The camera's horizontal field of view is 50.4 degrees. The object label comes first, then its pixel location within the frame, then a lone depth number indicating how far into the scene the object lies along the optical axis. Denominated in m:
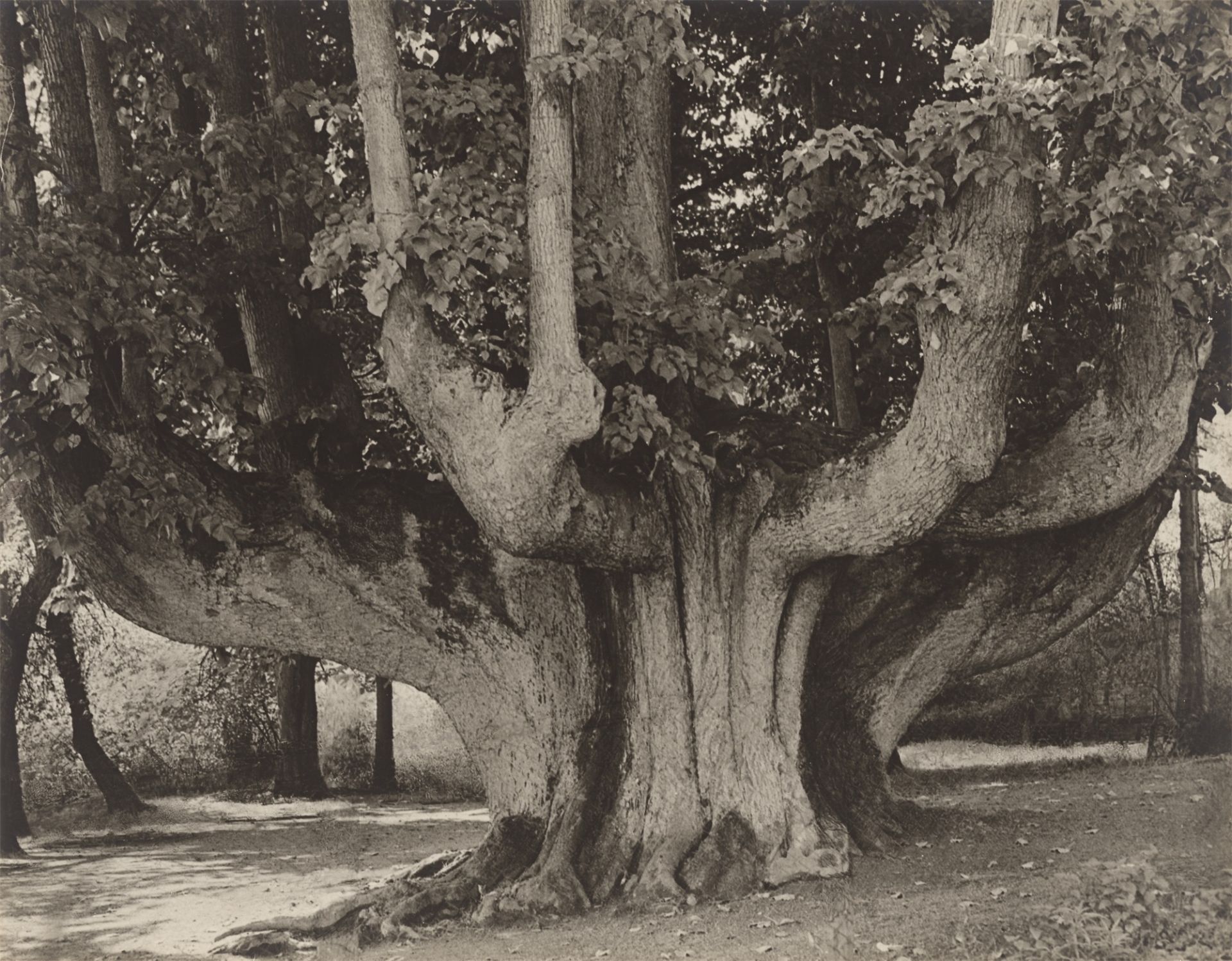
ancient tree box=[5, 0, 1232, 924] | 7.59
